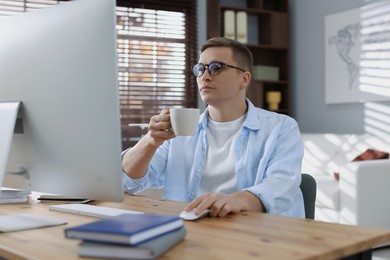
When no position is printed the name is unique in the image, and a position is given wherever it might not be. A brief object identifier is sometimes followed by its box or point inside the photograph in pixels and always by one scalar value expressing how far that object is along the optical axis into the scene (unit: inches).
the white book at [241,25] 205.8
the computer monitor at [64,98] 40.5
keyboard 49.3
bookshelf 209.5
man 63.0
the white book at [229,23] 203.6
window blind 186.1
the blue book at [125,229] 32.8
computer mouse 47.1
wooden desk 35.1
